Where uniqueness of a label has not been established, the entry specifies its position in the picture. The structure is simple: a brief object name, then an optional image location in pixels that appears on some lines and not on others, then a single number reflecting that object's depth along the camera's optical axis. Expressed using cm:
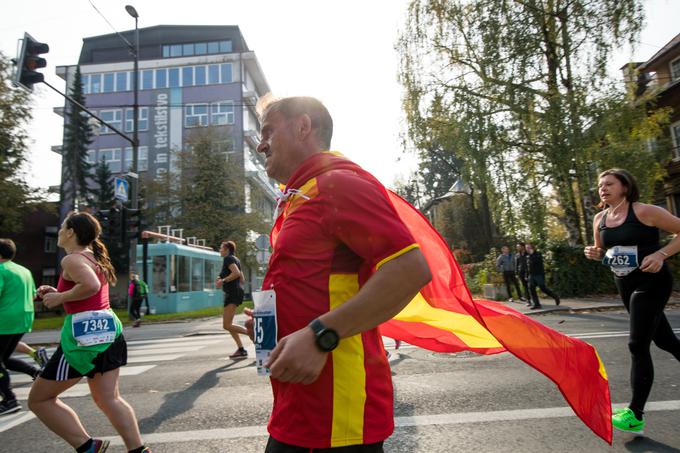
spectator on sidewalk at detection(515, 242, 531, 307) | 1413
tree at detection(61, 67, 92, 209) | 4006
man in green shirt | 498
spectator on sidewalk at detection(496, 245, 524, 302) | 1589
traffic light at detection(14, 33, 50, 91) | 948
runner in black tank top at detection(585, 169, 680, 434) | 340
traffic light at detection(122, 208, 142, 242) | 1479
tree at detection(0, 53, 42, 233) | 2600
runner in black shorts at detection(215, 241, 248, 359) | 768
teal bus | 2138
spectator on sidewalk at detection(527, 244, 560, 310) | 1336
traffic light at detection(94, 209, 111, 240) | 1453
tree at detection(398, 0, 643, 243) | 1623
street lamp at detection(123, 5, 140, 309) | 1655
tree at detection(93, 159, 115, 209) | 3950
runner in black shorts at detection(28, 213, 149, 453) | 306
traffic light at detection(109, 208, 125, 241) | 1455
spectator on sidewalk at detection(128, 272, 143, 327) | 1605
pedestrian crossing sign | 1465
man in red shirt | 133
